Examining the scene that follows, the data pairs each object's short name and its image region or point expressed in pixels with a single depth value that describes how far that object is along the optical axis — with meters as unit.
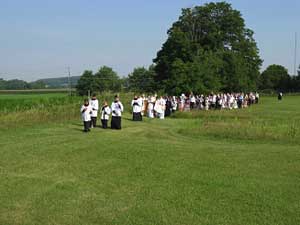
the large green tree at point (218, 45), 63.16
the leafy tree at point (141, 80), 74.60
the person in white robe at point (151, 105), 33.59
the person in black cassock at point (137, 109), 29.44
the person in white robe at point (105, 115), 24.36
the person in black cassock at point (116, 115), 23.86
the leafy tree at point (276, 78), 115.51
